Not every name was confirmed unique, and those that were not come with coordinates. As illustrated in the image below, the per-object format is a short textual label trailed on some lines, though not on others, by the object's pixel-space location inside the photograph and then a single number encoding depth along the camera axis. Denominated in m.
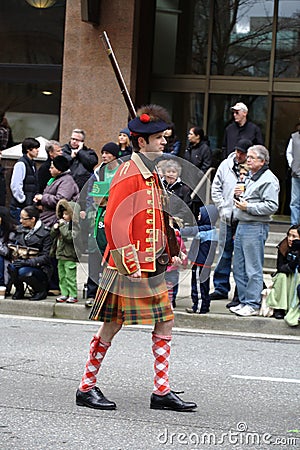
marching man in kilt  6.30
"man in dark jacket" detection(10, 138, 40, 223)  13.51
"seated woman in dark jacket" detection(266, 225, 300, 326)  10.61
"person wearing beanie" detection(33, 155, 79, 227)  11.86
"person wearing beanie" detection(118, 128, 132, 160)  12.79
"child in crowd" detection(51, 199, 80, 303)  11.38
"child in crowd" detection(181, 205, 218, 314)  8.77
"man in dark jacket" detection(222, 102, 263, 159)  13.20
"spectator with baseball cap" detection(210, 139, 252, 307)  11.39
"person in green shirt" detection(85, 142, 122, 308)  9.73
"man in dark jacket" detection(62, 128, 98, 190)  12.85
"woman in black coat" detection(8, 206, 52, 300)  11.50
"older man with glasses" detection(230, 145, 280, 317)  10.77
